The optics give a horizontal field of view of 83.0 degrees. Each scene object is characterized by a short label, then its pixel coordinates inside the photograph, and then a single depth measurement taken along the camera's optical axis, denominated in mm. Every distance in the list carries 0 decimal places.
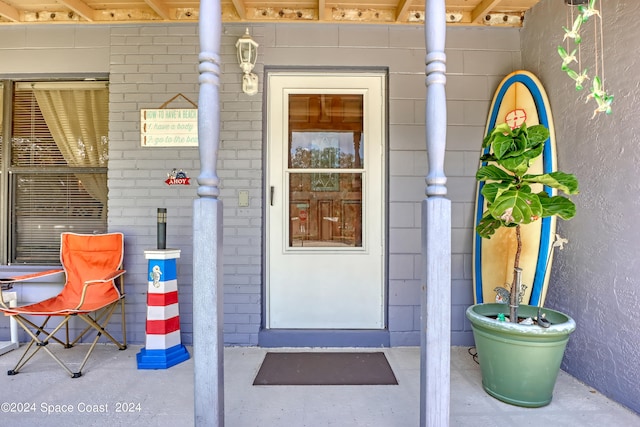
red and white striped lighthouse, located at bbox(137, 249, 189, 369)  2568
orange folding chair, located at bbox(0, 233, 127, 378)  2773
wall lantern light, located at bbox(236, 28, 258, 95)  2830
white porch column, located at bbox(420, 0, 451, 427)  1626
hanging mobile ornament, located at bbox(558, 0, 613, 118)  1665
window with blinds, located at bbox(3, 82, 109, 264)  3137
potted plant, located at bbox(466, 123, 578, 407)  2029
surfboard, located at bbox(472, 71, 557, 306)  2475
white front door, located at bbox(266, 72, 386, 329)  3082
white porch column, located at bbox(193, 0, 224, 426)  1602
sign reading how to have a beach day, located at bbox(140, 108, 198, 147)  2998
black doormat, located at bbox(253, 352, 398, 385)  2410
